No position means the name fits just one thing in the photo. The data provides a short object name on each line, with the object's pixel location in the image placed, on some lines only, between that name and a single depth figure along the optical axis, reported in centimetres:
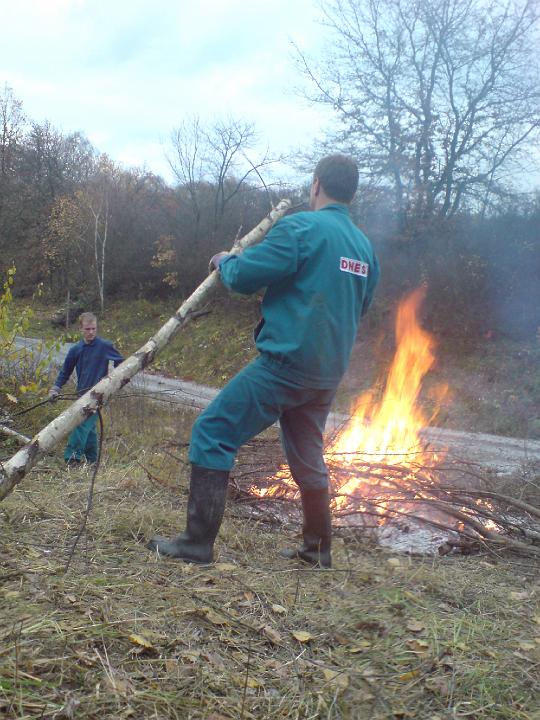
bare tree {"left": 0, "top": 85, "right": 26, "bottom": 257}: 3231
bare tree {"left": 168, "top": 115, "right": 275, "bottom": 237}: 2289
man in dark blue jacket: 725
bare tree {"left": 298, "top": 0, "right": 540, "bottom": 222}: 1555
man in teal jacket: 325
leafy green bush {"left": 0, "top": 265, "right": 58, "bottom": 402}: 704
